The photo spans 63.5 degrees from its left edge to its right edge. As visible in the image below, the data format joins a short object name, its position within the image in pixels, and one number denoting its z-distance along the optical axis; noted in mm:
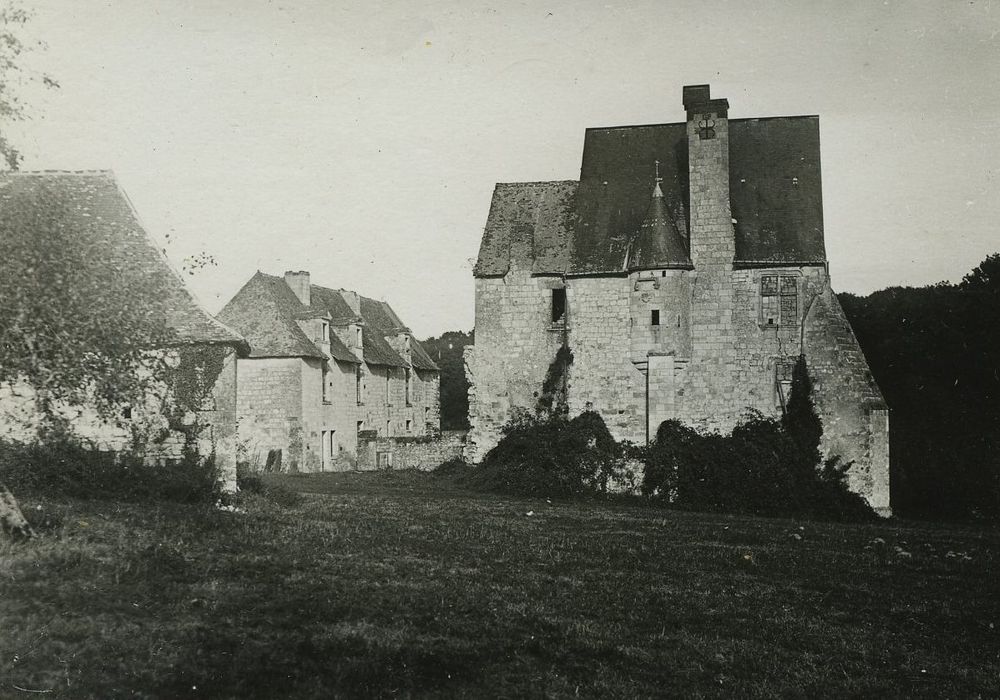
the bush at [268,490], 17531
